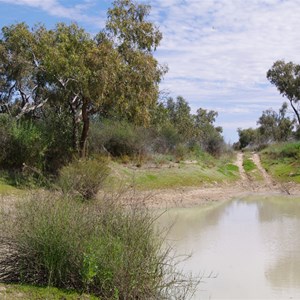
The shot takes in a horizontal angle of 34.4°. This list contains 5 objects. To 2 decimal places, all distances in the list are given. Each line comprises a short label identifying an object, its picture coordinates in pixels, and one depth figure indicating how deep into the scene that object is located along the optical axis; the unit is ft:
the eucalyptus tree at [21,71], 77.05
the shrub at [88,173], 53.32
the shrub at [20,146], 71.51
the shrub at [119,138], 91.43
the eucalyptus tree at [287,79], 162.81
